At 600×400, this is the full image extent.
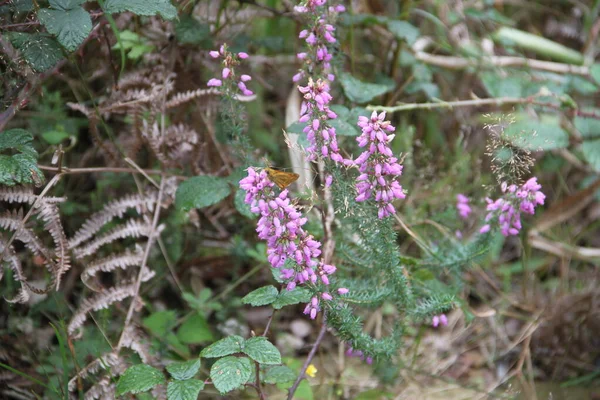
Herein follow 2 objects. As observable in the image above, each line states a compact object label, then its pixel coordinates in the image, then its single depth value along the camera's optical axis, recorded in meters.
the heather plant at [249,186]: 1.76
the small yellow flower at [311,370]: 2.21
